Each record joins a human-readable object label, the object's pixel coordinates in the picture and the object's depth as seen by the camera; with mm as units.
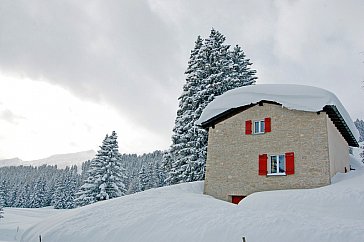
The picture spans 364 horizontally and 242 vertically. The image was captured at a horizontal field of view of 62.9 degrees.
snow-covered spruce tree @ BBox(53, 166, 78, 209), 52062
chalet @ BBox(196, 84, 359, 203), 14516
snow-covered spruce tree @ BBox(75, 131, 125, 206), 27159
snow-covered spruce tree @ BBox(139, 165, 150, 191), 52562
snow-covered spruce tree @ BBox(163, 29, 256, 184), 21297
